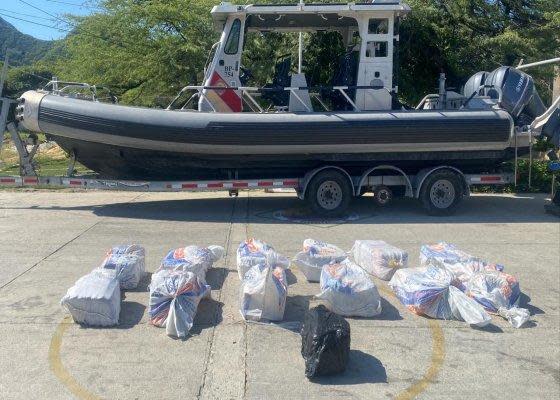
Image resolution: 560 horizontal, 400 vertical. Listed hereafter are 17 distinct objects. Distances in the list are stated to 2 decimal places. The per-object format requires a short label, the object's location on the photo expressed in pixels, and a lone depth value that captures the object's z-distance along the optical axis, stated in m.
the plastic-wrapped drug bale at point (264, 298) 4.96
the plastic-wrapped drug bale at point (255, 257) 5.73
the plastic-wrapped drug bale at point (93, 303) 4.79
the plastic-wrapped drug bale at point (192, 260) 5.49
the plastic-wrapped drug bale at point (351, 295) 5.10
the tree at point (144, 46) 16.25
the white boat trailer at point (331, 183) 9.80
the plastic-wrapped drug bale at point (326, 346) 4.04
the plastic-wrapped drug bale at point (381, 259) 6.25
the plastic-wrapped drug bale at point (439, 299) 5.09
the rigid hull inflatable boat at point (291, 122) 9.25
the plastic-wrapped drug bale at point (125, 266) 5.66
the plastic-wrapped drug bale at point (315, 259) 6.00
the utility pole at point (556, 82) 14.45
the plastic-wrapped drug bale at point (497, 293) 5.30
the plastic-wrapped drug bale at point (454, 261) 5.76
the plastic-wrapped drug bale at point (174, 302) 4.76
